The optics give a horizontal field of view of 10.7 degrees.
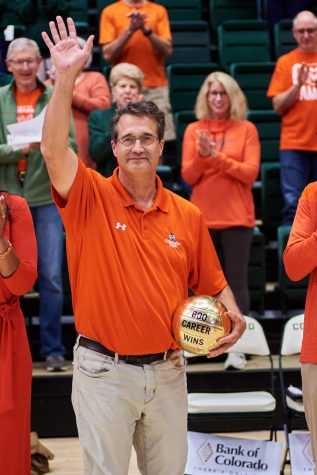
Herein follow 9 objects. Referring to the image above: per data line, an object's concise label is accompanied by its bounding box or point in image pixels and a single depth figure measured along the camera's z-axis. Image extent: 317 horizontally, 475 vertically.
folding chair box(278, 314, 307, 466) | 9.70
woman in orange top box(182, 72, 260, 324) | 11.53
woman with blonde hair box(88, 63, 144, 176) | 11.65
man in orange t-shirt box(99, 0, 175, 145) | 14.28
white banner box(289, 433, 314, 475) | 9.14
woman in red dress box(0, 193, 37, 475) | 7.23
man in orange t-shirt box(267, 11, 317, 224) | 12.93
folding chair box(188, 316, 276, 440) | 9.80
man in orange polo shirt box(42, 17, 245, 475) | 6.30
